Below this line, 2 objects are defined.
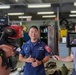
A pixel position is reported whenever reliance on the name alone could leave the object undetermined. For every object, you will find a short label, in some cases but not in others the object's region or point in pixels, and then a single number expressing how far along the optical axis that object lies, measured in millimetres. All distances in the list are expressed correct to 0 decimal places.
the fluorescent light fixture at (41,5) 10609
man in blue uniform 2771
